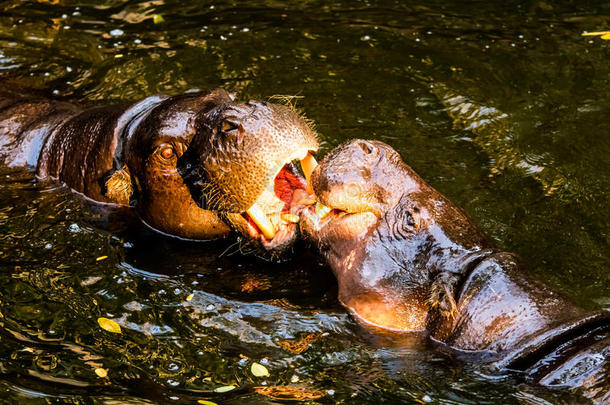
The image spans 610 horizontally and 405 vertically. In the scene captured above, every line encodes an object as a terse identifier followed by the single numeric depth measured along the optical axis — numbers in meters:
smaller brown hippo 9.89
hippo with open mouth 12.23
